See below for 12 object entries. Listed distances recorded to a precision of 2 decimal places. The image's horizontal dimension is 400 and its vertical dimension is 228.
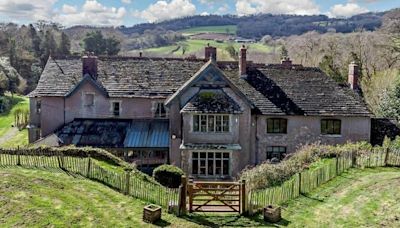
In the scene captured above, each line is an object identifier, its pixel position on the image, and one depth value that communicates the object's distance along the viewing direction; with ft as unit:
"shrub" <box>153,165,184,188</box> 99.35
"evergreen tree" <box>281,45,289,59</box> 321.52
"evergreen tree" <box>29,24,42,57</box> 356.79
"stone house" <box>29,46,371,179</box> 124.36
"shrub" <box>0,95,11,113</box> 254.68
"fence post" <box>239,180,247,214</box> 76.13
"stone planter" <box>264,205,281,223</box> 74.02
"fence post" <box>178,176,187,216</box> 75.77
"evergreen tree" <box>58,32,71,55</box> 351.05
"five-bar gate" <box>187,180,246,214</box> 76.54
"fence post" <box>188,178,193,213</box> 76.18
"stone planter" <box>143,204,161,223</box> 71.61
